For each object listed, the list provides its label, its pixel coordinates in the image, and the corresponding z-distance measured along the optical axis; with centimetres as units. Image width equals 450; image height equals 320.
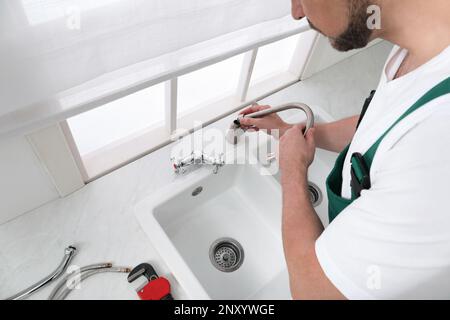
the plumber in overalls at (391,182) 40
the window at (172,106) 88
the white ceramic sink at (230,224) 86
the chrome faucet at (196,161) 86
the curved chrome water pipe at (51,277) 68
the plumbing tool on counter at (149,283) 70
